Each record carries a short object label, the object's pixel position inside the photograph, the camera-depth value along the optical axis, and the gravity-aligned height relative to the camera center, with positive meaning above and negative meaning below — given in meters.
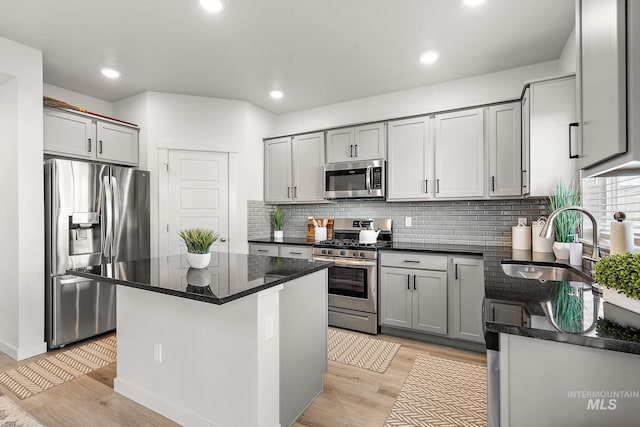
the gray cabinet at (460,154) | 3.31 +0.62
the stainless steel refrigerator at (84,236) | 3.02 -0.23
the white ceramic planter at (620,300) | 1.06 -0.31
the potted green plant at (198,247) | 2.06 -0.22
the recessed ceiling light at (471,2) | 2.29 +1.49
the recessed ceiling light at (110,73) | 3.39 +1.50
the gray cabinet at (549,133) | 2.58 +0.66
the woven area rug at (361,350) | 2.80 -1.31
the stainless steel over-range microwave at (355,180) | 3.79 +0.40
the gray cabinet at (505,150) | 3.10 +0.61
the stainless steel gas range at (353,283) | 3.47 -0.77
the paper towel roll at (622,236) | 1.41 -0.11
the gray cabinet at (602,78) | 0.94 +0.44
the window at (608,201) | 1.88 +0.07
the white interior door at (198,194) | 4.07 +0.25
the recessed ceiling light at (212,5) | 2.31 +1.51
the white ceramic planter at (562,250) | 2.47 -0.29
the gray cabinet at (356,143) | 3.84 +0.86
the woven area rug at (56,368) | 2.42 -1.29
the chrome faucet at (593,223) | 1.44 -0.08
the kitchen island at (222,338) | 1.69 -0.75
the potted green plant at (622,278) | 1.01 -0.22
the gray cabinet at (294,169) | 4.28 +0.61
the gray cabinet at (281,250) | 3.95 -0.47
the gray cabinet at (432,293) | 3.03 -0.80
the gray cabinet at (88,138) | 3.27 +0.84
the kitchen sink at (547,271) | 1.99 -0.41
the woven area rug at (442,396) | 2.04 -1.30
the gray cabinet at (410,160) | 3.56 +0.59
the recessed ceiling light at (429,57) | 3.03 +1.50
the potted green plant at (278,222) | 4.72 -0.13
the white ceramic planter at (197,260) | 2.05 -0.30
